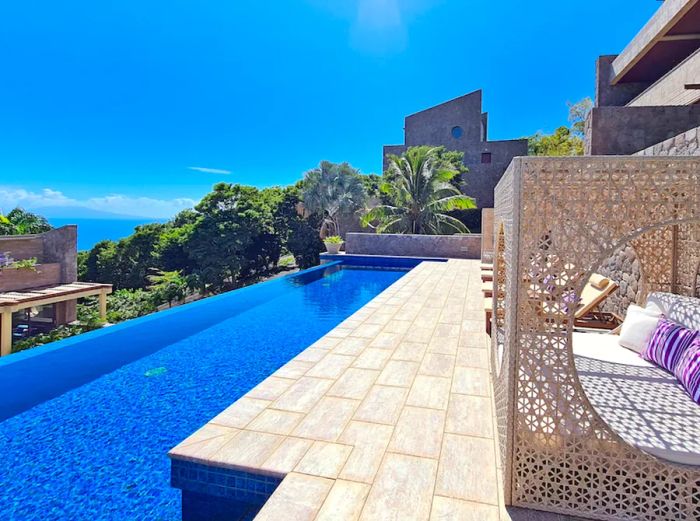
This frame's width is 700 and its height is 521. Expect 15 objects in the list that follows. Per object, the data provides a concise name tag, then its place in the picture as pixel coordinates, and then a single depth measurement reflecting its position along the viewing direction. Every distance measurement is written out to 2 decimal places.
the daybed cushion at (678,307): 3.22
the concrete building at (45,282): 8.38
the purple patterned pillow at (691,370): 2.79
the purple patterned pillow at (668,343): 3.12
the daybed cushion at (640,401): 2.25
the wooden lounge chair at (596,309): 4.87
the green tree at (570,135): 23.75
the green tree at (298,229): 20.33
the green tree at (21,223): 10.75
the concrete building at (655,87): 9.55
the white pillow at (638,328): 3.66
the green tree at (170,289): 16.44
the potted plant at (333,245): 18.22
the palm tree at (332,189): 19.78
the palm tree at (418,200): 17.50
